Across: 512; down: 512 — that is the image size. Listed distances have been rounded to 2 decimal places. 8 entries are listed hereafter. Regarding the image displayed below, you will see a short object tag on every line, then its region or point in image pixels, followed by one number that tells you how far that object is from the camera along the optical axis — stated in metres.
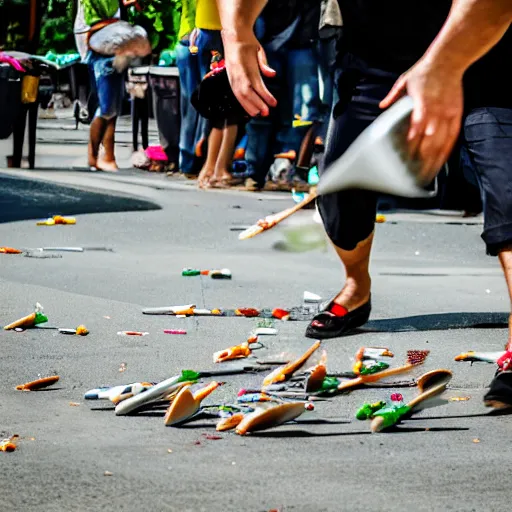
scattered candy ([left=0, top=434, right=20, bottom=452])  6.10
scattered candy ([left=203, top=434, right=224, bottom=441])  6.36
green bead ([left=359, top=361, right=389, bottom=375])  7.83
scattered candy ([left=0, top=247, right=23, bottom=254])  12.94
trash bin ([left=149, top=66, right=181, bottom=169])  24.07
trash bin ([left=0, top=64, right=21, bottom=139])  22.03
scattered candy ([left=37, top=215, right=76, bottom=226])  15.37
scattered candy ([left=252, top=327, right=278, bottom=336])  9.02
